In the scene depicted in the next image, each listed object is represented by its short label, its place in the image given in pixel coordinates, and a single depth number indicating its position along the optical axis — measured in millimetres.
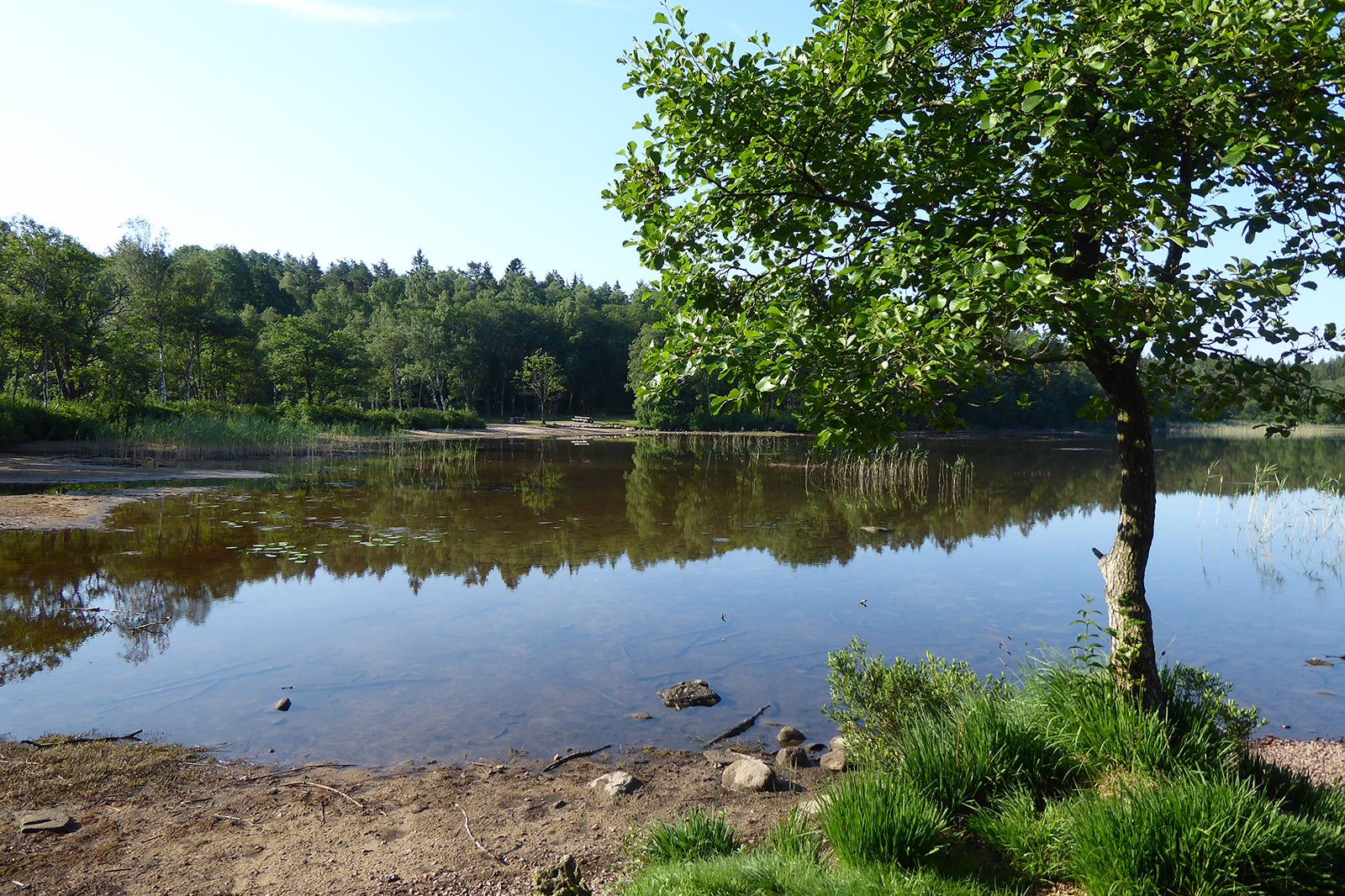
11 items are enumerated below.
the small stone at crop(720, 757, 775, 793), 6105
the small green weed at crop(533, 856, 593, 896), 4074
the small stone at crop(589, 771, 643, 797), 6027
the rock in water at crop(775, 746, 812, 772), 6574
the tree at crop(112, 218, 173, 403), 43656
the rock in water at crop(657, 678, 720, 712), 8211
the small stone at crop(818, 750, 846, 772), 6492
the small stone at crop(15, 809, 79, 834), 5254
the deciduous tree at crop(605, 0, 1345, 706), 3646
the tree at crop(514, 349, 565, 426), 78812
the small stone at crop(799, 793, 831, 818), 4801
